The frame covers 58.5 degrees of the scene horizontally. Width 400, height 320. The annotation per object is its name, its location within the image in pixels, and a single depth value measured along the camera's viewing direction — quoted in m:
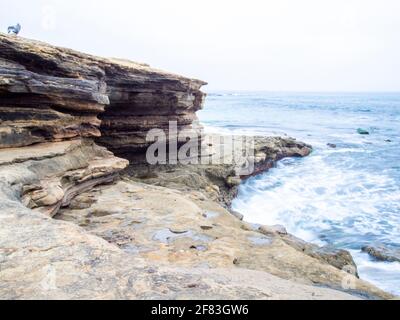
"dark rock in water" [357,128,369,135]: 33.25
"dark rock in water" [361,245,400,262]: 9.12
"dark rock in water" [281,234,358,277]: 7.72
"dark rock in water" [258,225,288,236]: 8.58
